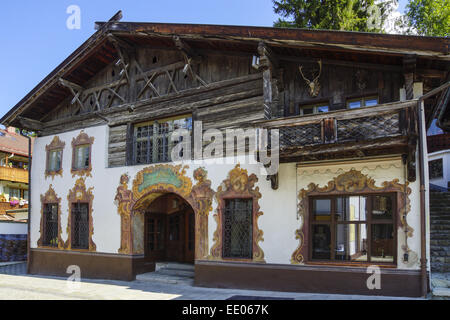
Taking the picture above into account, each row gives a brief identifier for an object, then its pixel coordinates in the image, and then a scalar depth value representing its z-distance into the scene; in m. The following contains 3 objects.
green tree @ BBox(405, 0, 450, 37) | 22.45
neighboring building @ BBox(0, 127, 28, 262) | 19.78
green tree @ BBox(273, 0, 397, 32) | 19.75
